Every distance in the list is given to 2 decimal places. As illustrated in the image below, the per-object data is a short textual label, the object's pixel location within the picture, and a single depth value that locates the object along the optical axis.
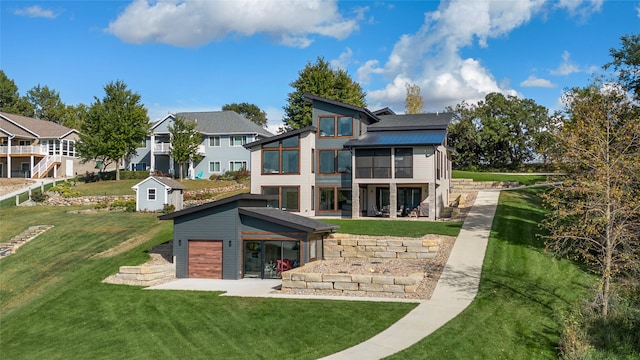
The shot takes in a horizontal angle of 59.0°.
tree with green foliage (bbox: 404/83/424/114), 59.53
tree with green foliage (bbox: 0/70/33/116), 84.12
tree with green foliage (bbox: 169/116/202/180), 53.25
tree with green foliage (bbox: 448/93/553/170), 60.03
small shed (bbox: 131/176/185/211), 38.16
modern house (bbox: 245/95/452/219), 35.16
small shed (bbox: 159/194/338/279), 24.05
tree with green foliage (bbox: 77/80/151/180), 53.16
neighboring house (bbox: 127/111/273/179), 55.94
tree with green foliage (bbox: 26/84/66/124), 86.44
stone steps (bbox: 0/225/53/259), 30.12
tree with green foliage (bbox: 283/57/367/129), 55.38
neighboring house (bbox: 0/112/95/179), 56.59
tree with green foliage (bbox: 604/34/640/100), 26.30
